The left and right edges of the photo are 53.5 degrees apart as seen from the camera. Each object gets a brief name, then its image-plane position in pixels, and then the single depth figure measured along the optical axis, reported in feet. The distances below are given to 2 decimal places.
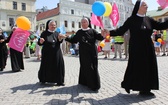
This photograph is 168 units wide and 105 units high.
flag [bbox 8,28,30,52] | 19.37
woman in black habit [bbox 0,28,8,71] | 25.11
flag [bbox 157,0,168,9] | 13.78
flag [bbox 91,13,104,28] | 16.41
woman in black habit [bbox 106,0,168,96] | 12.11
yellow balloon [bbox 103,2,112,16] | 15.95
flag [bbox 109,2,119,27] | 19.07
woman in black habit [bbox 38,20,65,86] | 16.33
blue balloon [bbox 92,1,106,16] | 15.24
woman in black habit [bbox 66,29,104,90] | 14.22
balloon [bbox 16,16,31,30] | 18.18
